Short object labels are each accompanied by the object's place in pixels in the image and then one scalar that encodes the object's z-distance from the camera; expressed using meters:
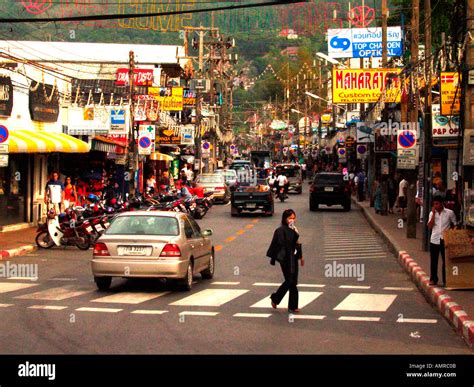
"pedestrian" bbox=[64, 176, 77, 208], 31.92
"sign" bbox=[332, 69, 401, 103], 39.91
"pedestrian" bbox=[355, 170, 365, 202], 51.83
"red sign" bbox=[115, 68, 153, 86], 63.64
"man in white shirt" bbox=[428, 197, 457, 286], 17.06
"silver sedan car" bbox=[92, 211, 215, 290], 16.28
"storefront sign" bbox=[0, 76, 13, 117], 28.70
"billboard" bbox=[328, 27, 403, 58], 50.72
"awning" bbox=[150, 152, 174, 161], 57.63
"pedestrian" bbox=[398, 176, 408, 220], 36.75
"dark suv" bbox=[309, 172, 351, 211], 45.12
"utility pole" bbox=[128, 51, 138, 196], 42.06
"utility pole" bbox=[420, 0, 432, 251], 23.52
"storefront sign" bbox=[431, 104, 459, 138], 26.43
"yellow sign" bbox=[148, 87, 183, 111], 63.16
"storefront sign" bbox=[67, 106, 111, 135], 38.12
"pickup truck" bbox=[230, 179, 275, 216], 40.62
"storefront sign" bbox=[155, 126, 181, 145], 61.62
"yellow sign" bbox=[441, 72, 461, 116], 20.58
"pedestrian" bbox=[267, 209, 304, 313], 14.43
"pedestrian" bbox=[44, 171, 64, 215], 29.31
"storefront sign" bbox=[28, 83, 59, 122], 32.03
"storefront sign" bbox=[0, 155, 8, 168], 22.62
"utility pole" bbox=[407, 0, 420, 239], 27.67
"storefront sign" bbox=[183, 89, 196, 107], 75.93
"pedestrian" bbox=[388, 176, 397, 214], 42.12
